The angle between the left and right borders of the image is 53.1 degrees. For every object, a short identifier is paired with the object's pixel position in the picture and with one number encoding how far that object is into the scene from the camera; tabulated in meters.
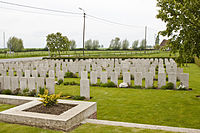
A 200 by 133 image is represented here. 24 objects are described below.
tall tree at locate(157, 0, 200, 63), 6.16
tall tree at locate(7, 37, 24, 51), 79.99
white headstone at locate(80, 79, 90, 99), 7.85
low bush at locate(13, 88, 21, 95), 8.97
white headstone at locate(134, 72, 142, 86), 10.13
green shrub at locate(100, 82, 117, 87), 10.39
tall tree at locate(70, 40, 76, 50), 100.25
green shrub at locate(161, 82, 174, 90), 9.63
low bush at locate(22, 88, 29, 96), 8.61
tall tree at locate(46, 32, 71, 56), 35.06
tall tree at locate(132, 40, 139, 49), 101.12
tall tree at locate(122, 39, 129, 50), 100.06
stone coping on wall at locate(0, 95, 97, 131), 4.35
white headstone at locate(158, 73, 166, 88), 9.88
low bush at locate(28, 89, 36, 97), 8.56
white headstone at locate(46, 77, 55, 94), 8.28
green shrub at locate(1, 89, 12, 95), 9.05
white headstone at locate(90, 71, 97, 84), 10.95
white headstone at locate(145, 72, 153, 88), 9.97
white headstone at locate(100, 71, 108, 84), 10.78
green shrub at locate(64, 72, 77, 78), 14.97
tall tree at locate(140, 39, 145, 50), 97.84
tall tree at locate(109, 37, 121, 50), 99.82
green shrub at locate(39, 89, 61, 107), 5.27
